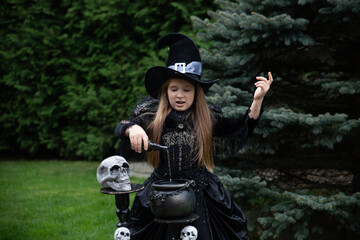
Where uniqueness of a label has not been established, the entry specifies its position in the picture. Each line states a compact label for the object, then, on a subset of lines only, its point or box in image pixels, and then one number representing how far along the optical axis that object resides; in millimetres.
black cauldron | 4036
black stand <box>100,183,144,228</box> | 4172
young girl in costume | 4500
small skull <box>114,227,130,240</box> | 4129
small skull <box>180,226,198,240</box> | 4126
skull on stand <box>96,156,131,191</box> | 4152
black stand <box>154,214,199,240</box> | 4037
